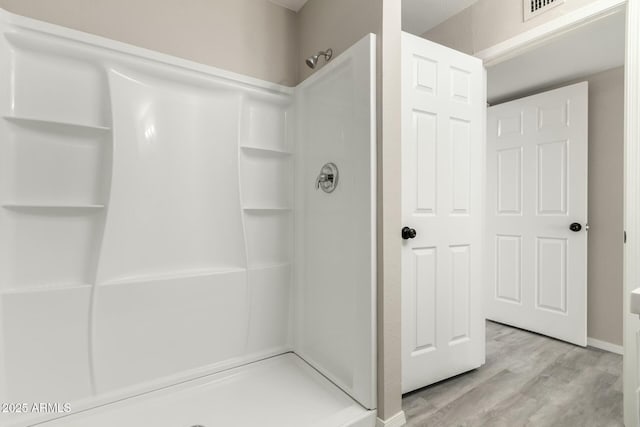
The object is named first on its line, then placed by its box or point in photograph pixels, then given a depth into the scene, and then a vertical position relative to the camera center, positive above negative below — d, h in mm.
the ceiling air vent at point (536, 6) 1780 +1185
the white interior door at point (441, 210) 1785 -14
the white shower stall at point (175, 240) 1386 -166
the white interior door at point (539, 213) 2527 -59
